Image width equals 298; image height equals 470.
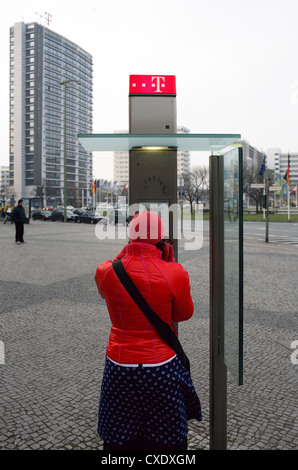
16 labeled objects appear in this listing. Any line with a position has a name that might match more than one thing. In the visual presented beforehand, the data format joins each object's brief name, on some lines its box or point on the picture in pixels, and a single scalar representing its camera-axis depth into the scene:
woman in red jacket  2.03
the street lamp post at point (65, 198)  37.56
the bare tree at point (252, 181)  60.28
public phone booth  2.16
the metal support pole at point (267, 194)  17.46
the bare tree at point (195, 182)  72.69
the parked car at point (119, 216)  37.28
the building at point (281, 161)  193.75
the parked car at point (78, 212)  42.47
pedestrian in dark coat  17.28
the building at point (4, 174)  179.62
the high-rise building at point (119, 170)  182.88
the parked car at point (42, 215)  47.78
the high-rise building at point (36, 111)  129.12
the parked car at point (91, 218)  40.12
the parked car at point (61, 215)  44.60
